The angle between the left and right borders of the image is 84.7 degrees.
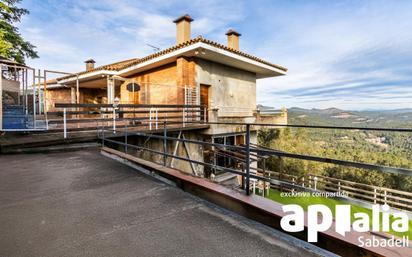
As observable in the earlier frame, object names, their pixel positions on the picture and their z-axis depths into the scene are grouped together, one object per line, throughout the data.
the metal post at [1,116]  6.17
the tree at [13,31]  12.33
